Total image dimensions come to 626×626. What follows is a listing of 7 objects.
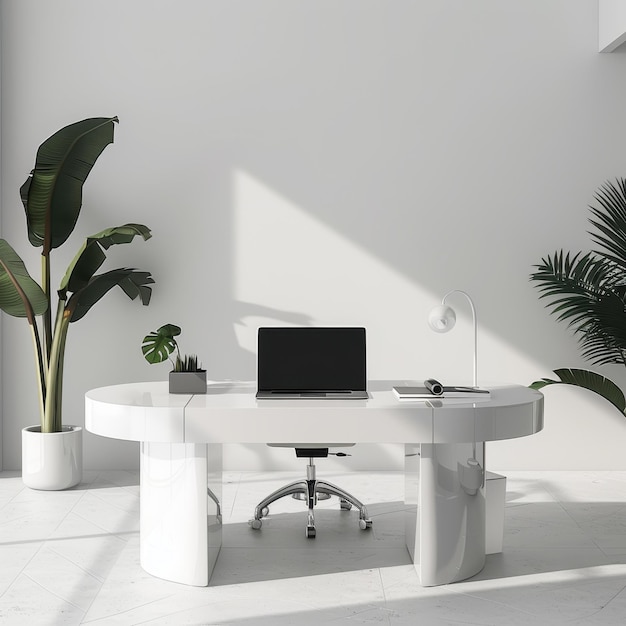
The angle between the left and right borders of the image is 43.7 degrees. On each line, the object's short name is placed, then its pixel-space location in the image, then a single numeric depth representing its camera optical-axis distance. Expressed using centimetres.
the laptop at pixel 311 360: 315
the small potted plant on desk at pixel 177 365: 321
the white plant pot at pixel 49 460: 442
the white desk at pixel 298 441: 281
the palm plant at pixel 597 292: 438
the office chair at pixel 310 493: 363
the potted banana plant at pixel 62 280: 428
